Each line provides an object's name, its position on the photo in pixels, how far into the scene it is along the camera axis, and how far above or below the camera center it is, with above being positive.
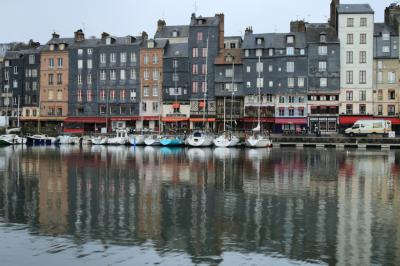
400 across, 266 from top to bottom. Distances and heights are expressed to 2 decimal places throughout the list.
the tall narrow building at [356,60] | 87.00 +11.15
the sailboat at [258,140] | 76.56 -1.30
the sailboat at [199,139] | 77.69 -1.11
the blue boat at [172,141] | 80.50 -1.43
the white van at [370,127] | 80.38 +0.59
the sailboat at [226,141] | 77.94 -1.38
